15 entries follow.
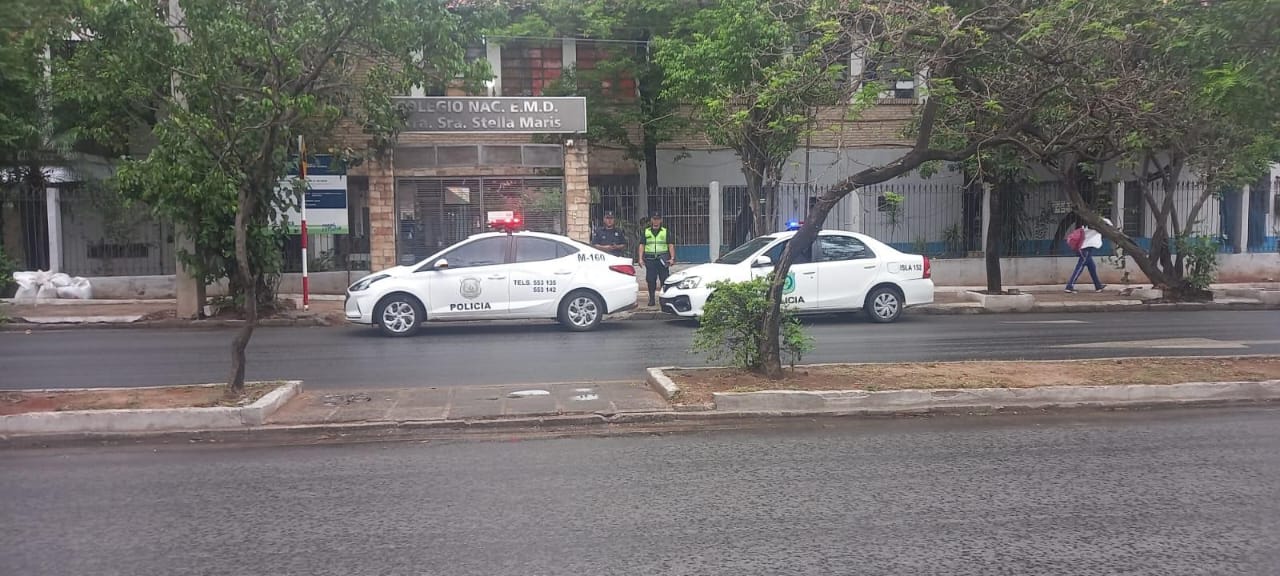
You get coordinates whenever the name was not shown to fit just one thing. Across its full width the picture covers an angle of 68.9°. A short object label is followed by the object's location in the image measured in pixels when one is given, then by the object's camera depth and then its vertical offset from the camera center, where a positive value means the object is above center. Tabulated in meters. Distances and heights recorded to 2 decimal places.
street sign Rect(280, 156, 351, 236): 17.62 +1.16
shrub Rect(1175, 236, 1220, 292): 17.98 -0.18
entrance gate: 20.70 +1.18
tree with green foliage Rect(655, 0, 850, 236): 15.57 +3.41
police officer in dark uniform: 17.33 +0.34
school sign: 19.22 +2.98
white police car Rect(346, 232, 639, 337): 13.51 -0.42
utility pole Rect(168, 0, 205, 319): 15.81 -0.45
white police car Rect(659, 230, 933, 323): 14.36 -0.36
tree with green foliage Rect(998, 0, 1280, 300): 9.02 +1.82
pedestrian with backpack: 19.55 +0.07
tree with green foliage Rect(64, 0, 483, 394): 8.08 +1.84
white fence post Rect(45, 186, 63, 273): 19.41 +0.84
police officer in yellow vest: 16.75 +0.06
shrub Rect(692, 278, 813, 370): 8.81 -0.63
